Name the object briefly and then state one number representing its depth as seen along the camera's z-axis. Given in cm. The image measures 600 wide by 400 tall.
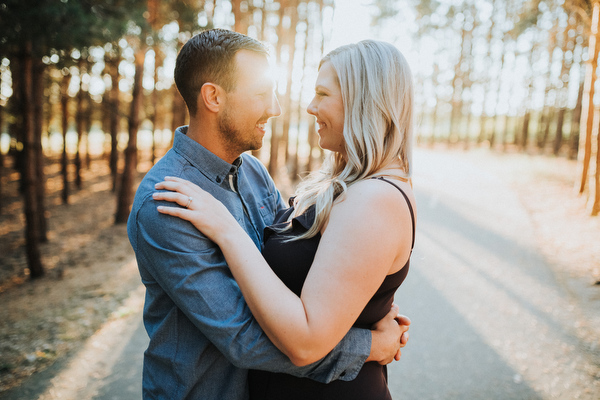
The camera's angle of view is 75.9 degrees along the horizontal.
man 157
